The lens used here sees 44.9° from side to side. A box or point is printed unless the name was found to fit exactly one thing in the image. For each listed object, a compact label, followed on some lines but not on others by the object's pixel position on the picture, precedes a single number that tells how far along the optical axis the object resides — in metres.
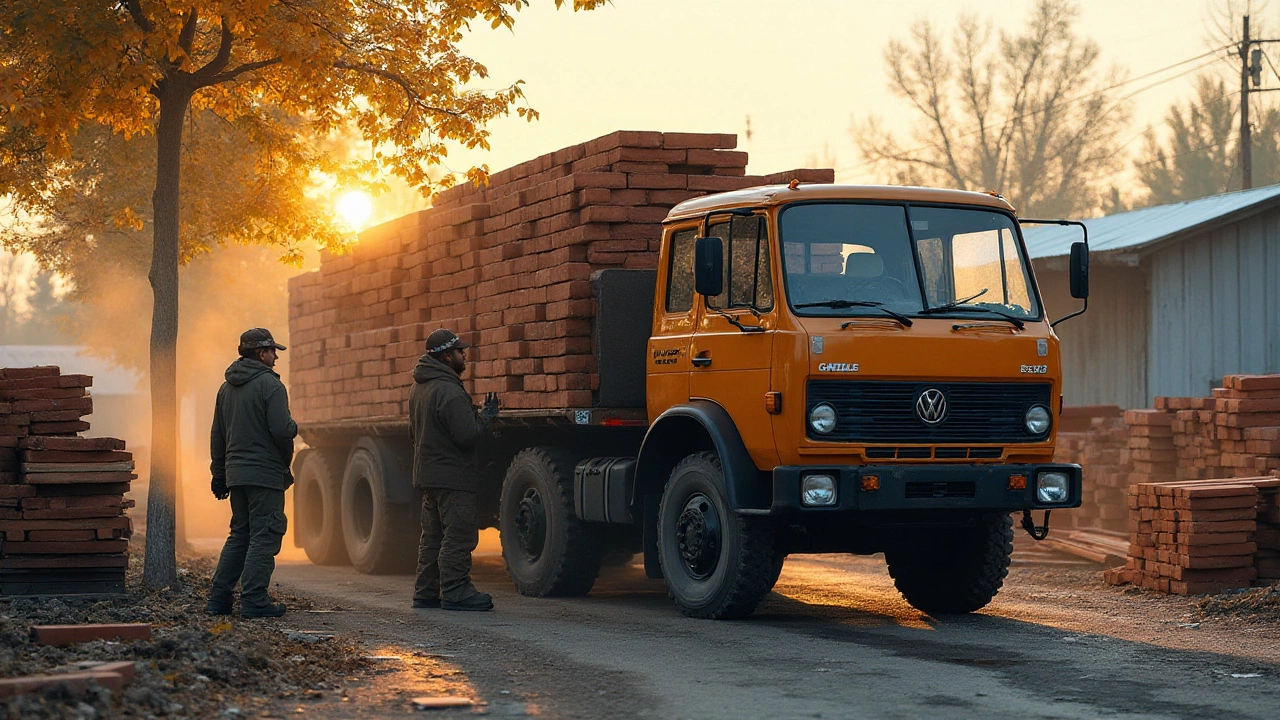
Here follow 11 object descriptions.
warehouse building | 21.08
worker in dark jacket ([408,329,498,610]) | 11.66
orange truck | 9.80
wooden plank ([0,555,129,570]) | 11.44
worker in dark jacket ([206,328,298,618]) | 10.87
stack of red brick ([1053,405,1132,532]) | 17.80
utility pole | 35.59
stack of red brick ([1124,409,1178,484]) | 16.70
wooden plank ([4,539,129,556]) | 11.45
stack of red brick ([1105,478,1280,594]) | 12.35
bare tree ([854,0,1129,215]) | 54.00
